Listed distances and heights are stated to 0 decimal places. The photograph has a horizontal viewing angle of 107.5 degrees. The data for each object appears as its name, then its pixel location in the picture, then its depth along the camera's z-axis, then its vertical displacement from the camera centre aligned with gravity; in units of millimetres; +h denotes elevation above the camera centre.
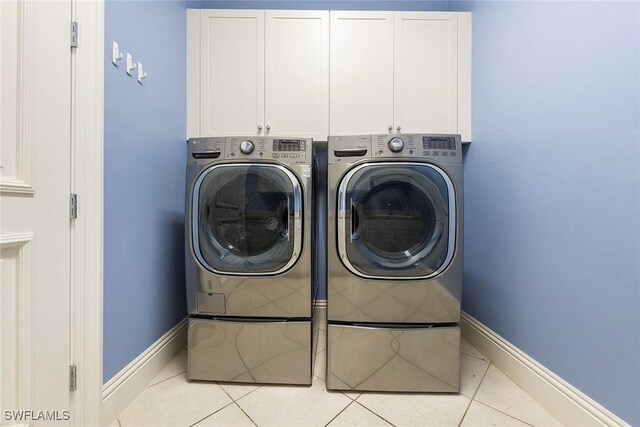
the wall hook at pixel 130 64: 982 +624
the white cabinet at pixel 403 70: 1449 +881
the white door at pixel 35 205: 629 +16
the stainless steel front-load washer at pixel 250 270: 1084 -271
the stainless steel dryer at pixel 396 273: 1051 -276
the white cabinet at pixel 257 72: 1436 +857
